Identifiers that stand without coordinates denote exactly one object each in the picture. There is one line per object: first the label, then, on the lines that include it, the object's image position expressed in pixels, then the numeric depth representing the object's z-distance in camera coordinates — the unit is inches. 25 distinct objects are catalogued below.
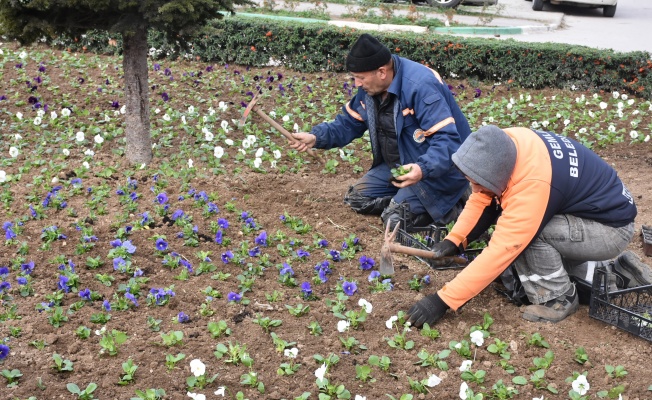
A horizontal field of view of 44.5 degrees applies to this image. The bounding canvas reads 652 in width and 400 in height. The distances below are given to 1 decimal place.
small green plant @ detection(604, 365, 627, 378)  133.6
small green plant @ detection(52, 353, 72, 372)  130.6
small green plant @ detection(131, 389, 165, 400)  123.3
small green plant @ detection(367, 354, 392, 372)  135.5
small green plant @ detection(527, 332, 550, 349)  143.6
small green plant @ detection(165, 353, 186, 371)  133.1
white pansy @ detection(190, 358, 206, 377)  128.4
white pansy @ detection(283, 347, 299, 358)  135.2
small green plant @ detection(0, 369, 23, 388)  126.3
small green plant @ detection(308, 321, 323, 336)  145.6
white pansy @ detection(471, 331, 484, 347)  141.0
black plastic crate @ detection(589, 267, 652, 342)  146.2
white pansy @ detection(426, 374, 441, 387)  128.1
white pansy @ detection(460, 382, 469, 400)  125.6
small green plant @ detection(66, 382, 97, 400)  124.0
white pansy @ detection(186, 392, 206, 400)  122.6
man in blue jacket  185.9
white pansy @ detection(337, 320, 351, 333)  144.8
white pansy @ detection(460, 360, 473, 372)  133.3
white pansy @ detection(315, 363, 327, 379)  128.4
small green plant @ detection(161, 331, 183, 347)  138.9
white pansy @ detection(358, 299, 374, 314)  149.9
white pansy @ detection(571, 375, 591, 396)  128.0
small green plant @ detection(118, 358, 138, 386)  128.4
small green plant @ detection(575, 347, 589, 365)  138.7
